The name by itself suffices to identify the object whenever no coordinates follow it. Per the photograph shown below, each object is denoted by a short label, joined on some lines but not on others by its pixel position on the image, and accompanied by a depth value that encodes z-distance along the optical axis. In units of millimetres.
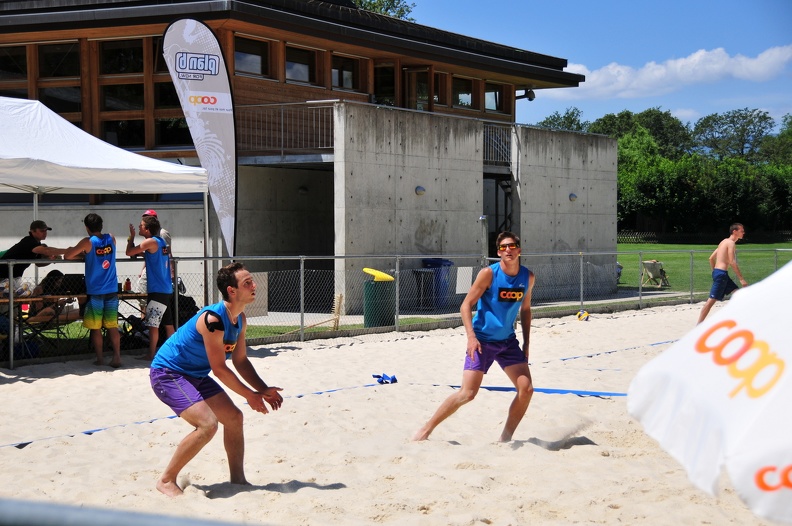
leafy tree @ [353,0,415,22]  53094
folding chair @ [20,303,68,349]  12008
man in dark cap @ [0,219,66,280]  12109
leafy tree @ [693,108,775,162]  141250
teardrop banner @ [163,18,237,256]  15766
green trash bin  16469
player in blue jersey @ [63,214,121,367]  11750
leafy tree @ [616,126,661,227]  58281
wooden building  20031
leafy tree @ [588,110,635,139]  114875
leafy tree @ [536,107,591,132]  119250
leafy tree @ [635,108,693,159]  120625
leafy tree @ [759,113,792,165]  118375
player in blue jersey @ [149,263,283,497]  6117
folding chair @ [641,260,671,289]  27078
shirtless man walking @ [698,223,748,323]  15305
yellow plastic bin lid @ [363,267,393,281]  16688
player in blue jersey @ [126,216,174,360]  12148
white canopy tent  12133
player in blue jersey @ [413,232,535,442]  7629
